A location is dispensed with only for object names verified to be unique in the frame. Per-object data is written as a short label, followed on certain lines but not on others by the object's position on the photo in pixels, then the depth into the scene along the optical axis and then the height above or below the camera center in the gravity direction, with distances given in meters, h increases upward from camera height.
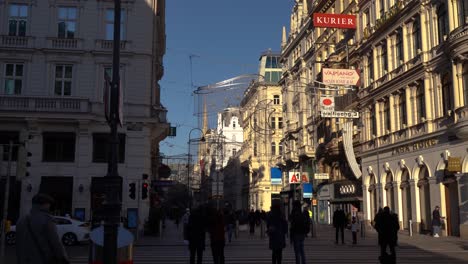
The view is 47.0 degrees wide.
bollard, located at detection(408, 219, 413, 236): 32.12 -0.87
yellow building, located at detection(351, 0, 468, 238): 28.69 +6.47
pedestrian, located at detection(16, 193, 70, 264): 6.55 -0.35
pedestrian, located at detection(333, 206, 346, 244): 25.75 -0.36
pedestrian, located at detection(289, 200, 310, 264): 14.64 -0.45
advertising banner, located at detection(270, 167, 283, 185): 63.59 +4.63
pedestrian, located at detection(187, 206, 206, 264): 14.79 -0.50
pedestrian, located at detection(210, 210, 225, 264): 14.77 -0.74
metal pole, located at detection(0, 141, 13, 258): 16.52 -0.19
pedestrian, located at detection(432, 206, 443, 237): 30.22 -0.54
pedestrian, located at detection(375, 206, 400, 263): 14.97 -0.43
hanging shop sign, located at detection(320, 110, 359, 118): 38.69 +7.16
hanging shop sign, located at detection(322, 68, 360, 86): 38.16 +9.73
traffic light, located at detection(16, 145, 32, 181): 18.75 +1.71
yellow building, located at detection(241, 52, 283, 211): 78.12 +11.57
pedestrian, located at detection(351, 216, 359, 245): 25.14 -0.77
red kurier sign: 43.22 +15.39
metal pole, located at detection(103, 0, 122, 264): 8.43 +0.58
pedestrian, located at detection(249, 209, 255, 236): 38.42 -0.81
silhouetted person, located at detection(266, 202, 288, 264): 13.78 -0.39
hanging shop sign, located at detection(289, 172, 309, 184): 33.59 +2.17
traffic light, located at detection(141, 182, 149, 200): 30.84 +1.30
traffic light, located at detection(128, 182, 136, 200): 27.58 +1.16
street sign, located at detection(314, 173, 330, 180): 44.38 +2.98
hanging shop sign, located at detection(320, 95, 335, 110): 42.62 +8.62
